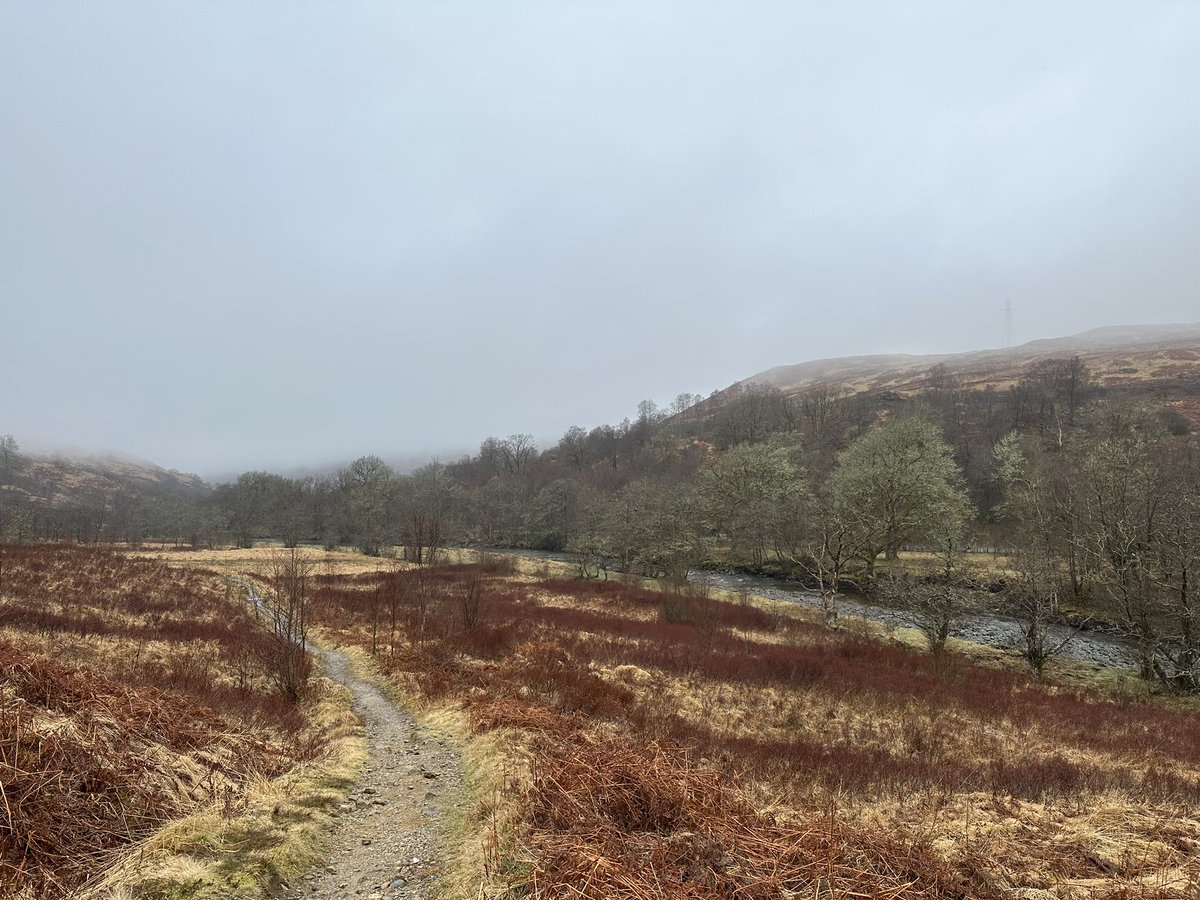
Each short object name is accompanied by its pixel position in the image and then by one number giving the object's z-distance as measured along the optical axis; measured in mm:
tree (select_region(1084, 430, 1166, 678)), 20797
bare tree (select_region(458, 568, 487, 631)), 18953
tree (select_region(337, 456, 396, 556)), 66562
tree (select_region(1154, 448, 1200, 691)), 19150
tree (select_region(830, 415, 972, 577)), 37312
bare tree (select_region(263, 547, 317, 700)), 11383
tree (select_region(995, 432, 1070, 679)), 21797
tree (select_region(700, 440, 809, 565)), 49625
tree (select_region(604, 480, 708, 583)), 44938
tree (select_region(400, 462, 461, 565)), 47000
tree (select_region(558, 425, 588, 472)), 114800
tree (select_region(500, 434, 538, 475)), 122188
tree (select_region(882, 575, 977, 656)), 22594
